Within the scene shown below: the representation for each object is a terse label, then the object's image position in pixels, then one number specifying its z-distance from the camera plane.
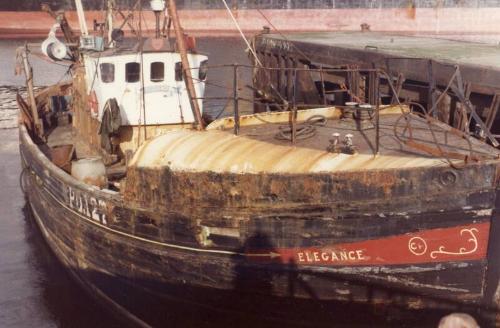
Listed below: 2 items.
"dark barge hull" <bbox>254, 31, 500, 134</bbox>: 13.45
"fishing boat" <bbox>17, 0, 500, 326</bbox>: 7.80
